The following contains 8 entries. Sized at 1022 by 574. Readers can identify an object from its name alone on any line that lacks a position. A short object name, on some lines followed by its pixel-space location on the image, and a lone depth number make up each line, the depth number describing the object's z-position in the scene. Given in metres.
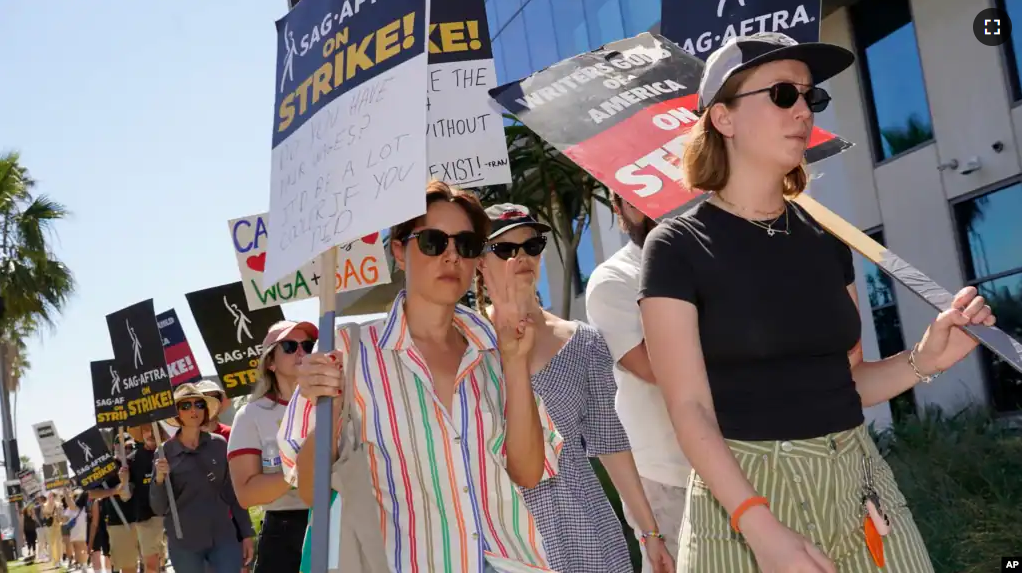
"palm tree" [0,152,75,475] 31.34
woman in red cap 5.80
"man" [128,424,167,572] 13.39
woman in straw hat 9.04
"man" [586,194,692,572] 4.45
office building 11.32
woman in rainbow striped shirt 3.02
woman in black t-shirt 2.75
